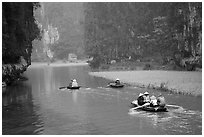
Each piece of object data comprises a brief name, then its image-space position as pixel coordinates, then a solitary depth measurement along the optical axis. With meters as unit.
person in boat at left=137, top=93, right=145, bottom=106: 18.53
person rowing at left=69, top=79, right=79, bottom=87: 28.75
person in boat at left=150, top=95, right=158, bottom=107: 17.31
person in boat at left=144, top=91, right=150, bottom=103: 18.50
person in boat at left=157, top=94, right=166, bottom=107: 17.14
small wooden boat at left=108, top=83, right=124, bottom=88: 29.23
